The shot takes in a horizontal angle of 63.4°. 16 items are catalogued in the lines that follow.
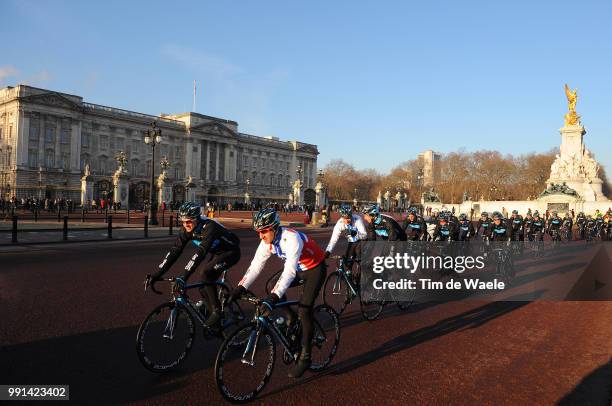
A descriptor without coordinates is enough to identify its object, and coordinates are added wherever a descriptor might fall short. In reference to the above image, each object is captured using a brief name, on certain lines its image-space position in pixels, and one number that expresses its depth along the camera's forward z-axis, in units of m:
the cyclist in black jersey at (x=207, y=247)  5.98
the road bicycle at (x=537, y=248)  19.59
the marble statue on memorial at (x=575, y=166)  62.38
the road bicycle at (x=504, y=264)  13.17
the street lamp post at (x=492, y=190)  95.57
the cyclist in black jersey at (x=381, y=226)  9.40
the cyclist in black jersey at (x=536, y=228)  21.36
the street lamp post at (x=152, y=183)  33.72
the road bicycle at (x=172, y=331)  5.29
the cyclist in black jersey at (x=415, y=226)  11.87
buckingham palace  77.69
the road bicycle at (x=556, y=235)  24.69
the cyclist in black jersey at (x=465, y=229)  15.04
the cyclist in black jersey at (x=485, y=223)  15.91
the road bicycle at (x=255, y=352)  4.61
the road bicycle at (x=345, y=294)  8.31
